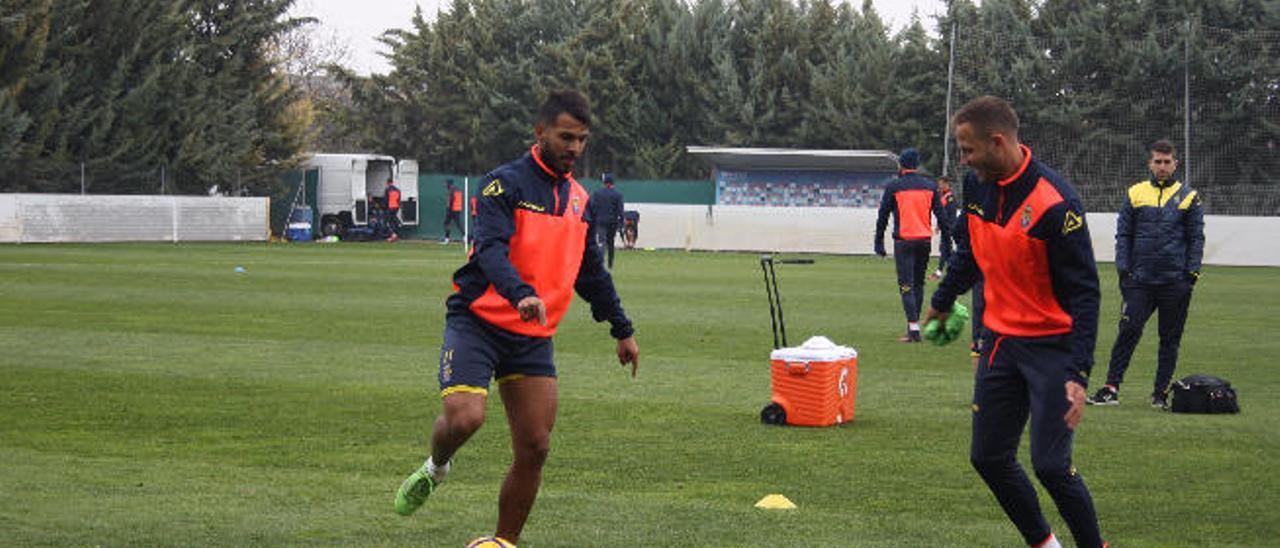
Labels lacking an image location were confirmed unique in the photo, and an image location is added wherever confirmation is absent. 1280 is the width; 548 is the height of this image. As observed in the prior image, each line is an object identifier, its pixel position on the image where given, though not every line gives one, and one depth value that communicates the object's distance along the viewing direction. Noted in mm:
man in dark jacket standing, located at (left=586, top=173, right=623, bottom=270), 33031
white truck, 54438
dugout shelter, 51125
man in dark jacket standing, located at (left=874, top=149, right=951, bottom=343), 18266
